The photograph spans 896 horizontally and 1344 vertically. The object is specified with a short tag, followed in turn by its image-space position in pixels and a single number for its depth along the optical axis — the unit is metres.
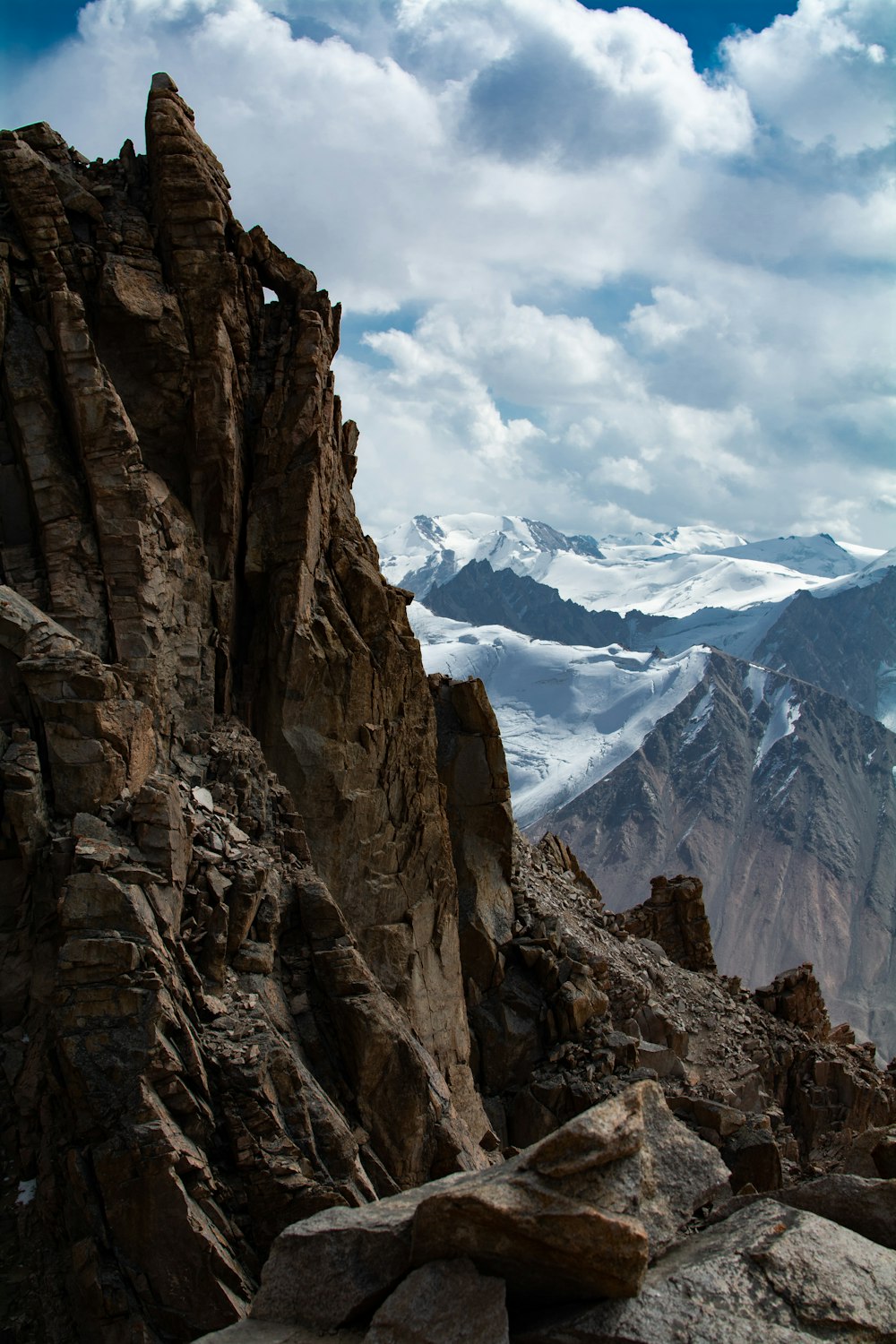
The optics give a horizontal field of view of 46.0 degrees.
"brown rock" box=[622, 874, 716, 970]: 57.69
